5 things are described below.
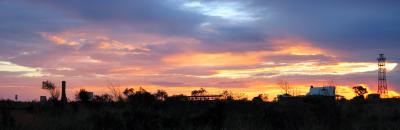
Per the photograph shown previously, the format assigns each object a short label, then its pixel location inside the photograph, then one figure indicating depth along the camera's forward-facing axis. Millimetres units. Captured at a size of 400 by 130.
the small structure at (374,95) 85188
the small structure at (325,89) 61906
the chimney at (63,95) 37331
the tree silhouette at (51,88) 38800
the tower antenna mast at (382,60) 82862
